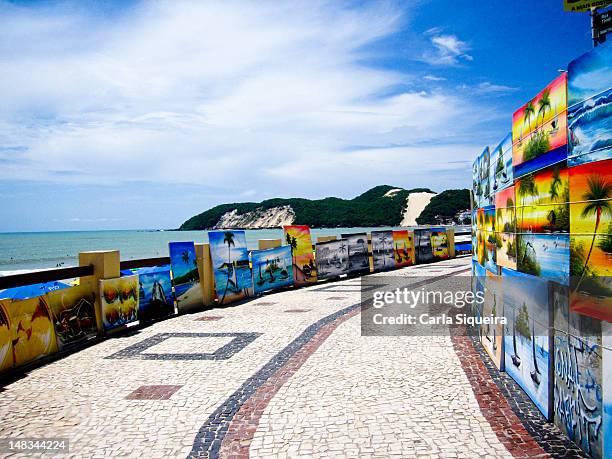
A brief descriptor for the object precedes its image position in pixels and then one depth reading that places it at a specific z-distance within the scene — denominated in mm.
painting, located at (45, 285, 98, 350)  7832
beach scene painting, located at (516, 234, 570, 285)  3975
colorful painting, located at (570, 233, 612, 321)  3342
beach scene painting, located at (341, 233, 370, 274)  18953
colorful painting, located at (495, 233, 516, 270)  5461
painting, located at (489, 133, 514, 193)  5602
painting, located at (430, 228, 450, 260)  24406
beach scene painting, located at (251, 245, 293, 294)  14508
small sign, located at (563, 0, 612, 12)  7283
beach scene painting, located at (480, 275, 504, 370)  6289
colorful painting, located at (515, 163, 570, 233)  3967
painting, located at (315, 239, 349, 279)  17609
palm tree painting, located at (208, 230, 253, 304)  12641
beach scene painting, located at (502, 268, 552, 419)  4586
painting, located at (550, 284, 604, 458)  3619
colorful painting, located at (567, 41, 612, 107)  3322
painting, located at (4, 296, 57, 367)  6871
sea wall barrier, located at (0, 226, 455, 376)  7215
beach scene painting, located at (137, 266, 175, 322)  10305
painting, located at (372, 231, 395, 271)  20266
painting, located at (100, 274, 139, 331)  8953
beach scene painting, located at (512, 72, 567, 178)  3984
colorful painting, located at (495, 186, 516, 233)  5477
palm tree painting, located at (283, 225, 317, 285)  16359
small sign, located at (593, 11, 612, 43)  5762
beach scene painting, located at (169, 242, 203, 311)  11391
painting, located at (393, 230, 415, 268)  21578
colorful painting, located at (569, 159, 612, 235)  3352
